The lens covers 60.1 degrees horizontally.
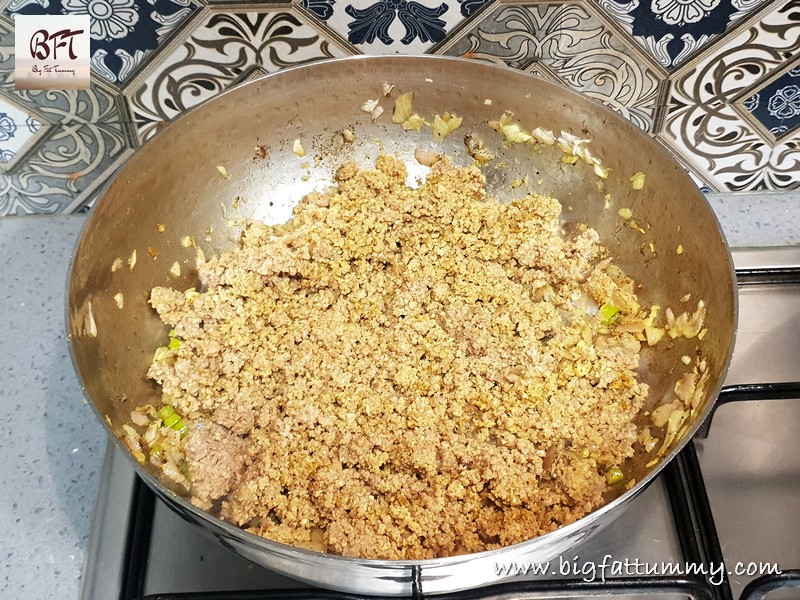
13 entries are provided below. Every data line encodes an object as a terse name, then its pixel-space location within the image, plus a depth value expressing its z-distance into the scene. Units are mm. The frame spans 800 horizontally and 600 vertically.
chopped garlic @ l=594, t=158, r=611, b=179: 1031
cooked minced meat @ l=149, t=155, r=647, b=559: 817
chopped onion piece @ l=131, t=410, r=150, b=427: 879
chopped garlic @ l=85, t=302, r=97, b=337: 844
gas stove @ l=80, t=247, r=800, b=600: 740
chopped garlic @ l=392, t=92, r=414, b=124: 1053
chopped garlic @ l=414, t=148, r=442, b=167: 1112
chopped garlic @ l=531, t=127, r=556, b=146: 1045
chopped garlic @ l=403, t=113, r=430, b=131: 1079
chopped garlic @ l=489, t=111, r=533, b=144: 1056
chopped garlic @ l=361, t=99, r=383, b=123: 1057
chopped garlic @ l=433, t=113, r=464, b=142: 1077
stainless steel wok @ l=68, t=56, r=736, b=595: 864
